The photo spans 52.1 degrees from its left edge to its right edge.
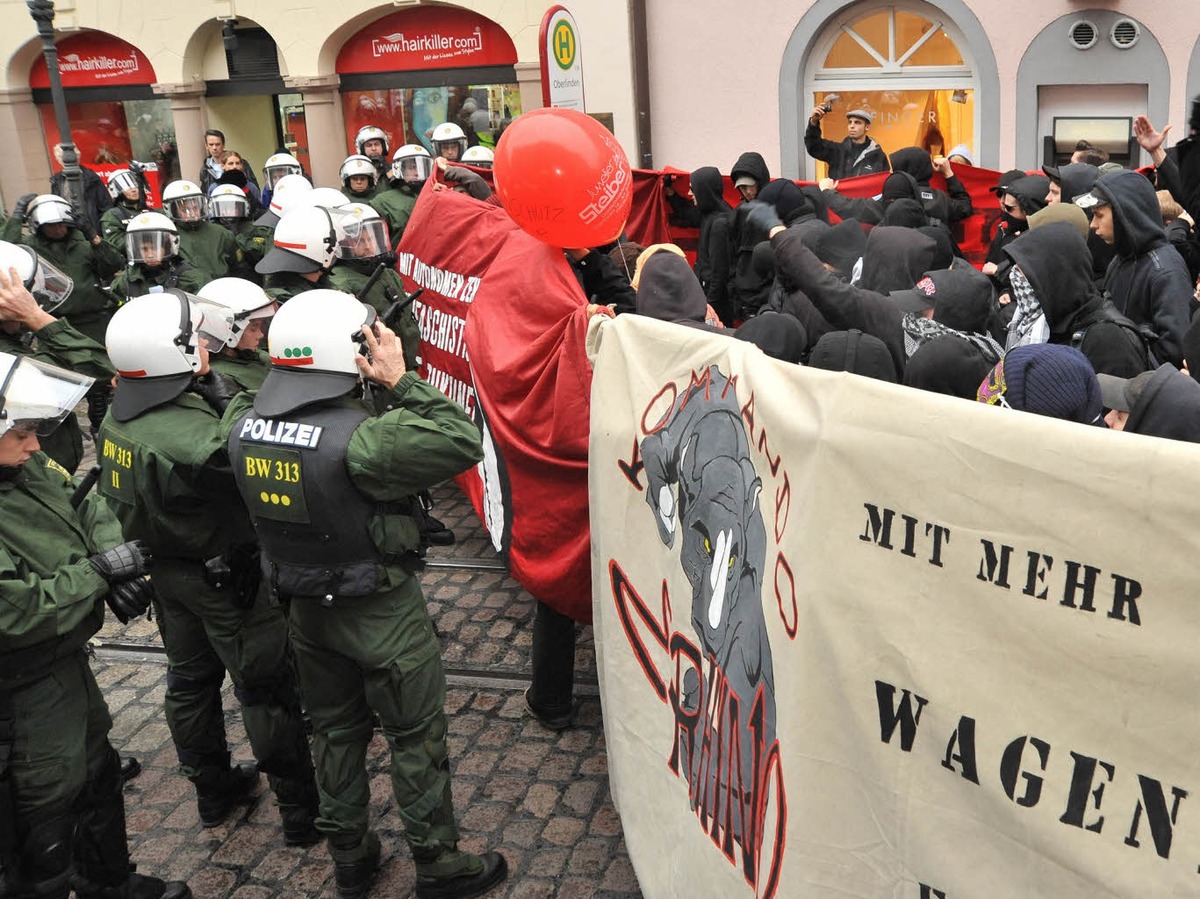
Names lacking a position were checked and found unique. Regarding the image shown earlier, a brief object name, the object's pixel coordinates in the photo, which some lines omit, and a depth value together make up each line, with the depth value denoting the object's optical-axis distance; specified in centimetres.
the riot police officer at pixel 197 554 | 440
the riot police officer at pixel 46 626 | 370
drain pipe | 1458
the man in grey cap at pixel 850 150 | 1098
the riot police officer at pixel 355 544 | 392
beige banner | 205
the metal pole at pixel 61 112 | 1258
